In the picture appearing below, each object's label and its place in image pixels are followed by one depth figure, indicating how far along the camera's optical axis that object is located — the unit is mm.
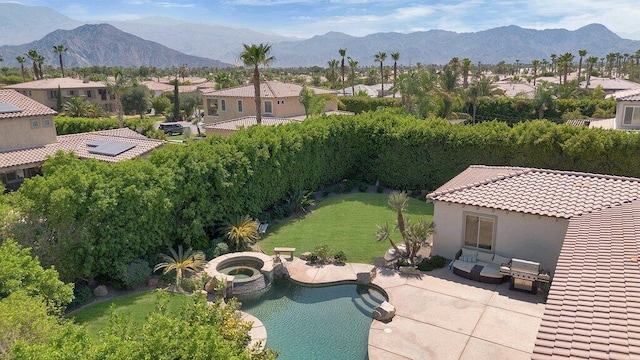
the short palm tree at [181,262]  18031
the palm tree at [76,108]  56562
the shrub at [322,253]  19594
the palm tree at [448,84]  47938
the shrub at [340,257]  19547
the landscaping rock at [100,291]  16953
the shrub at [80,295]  15969
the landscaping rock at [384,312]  14827
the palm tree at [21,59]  101238
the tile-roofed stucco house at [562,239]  7781
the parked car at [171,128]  57219
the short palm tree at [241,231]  20906
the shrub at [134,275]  17156
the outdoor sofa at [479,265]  17469
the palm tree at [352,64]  76700
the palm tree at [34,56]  86438
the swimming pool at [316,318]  13500
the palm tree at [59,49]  101025
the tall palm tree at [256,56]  34469
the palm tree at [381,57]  88938
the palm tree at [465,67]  56719
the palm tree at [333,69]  89238
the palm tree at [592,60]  96188
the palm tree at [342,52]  75675
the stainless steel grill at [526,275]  16375
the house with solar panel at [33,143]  27688
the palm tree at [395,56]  83050
